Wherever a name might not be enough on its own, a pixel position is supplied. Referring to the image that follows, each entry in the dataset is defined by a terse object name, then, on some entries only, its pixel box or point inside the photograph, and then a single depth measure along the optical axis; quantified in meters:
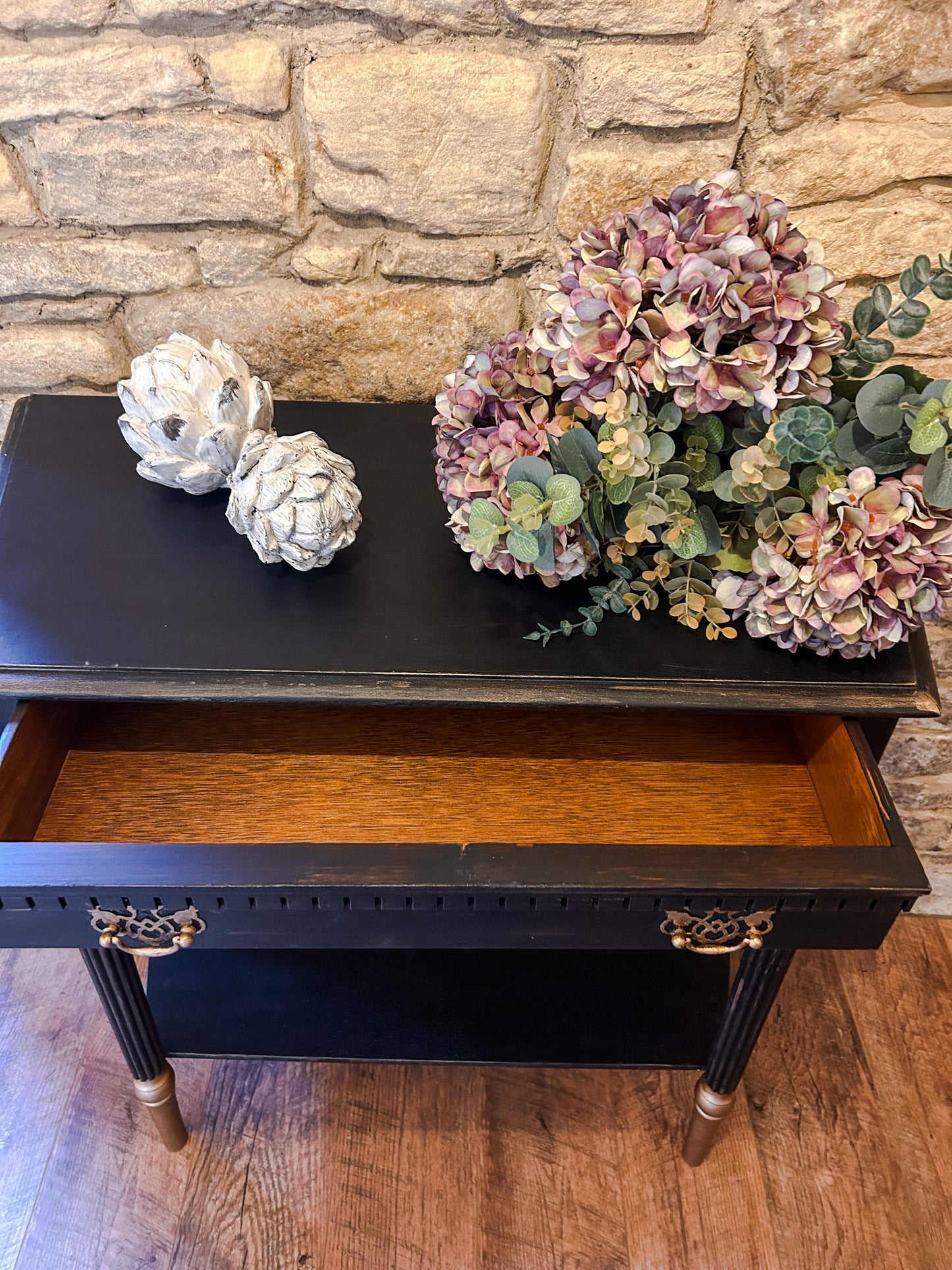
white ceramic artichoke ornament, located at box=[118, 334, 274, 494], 0.96
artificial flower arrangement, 0.79
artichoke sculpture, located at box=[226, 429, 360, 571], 0.92
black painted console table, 0.84
